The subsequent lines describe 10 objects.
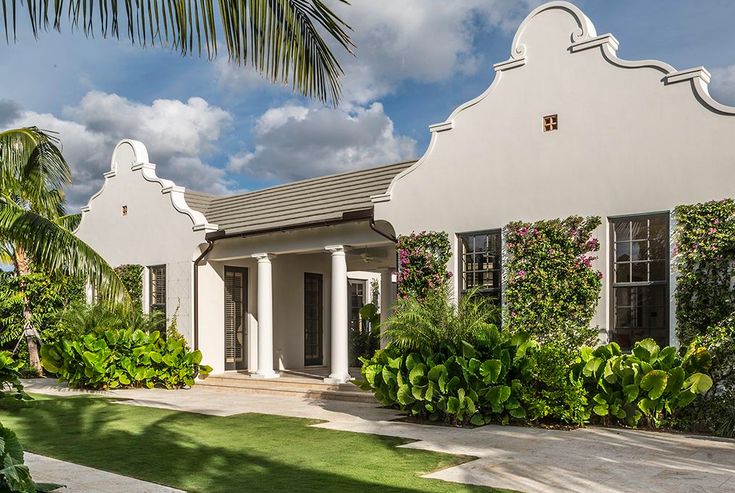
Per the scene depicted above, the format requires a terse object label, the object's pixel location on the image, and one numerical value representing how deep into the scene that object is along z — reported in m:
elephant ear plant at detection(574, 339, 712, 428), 9.23
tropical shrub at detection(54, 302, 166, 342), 16.33
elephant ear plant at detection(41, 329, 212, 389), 15.62
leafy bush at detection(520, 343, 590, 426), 9.80
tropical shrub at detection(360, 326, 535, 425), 10.18
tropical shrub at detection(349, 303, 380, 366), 21.48
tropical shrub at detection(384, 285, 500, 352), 10.77
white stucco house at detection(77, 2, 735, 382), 10.21
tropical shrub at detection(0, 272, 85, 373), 18.84
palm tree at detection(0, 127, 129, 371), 9.59
